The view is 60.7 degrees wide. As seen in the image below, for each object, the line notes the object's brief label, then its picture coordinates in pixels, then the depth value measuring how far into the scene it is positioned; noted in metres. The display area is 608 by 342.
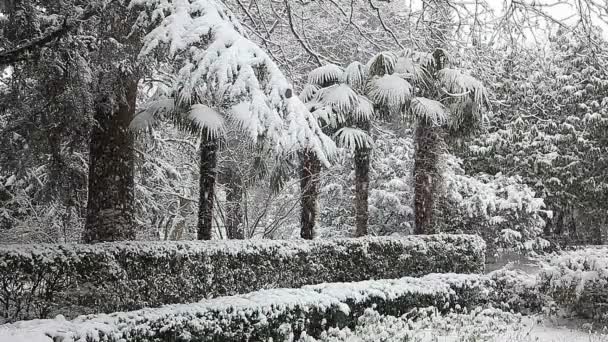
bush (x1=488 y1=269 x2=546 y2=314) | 7.92
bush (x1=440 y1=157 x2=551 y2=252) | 16.14
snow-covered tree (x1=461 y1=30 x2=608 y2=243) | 19.11
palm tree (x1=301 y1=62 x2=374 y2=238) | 10.62
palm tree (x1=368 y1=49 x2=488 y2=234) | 10.61
